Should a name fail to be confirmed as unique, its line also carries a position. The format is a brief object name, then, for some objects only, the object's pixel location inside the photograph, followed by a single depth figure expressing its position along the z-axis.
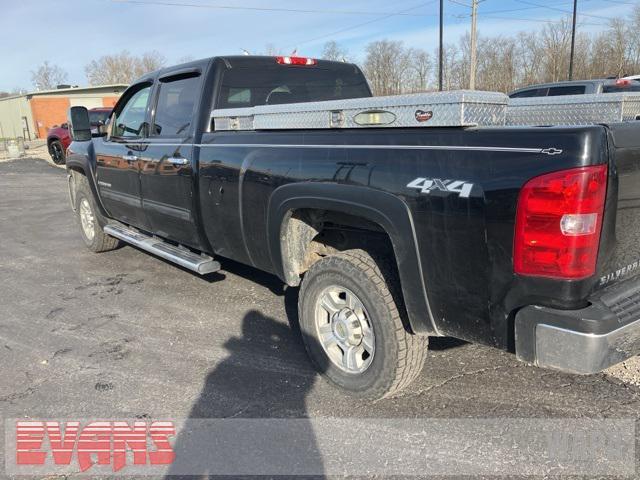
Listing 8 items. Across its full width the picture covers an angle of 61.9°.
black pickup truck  2.14
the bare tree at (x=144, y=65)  76.95
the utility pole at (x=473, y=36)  25.89
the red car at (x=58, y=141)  19.41
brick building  41.85
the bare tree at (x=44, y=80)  86.50
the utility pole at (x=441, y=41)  26.95
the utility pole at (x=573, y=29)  31.55
